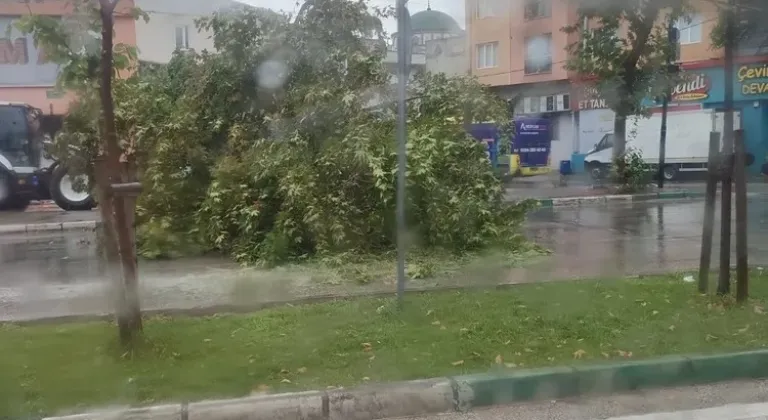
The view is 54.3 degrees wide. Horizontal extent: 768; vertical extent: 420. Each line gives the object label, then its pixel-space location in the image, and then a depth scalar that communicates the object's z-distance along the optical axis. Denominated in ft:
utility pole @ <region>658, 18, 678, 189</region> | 35.91
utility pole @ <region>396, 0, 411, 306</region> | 15.13
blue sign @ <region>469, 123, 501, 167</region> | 25.93
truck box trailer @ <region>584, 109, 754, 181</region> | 58.65
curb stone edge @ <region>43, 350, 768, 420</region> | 11.37
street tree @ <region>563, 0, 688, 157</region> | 34.47
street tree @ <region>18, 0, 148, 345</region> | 12.91
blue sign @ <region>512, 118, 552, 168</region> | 48.57
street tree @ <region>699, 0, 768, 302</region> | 16.30
